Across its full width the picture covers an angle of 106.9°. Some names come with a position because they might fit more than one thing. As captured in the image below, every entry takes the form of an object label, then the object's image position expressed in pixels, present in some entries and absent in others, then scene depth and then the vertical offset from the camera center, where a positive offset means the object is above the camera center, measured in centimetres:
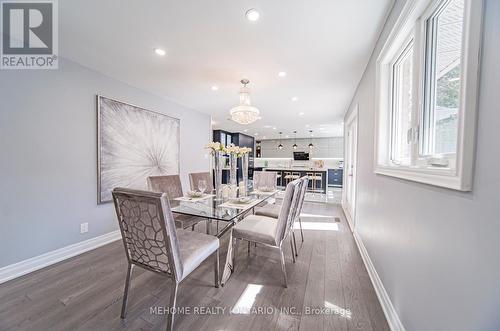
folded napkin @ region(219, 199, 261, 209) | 194 -48
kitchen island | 655 -52
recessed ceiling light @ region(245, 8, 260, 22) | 146 +118
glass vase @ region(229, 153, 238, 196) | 260 -14
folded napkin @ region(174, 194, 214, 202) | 226 -48
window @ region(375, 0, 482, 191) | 70 +41
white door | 389 -8
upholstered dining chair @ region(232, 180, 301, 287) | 168 -69
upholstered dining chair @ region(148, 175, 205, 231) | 229 -39
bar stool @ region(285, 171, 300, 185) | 684 -53
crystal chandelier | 257 +69
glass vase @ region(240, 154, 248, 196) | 277 -8
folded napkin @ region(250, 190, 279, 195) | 260 -45
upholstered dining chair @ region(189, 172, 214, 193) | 288 -33
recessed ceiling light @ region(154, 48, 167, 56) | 200 +118
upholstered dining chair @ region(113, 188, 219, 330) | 116 -54
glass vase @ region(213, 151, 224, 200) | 239 -16
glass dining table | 172 -50
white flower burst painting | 256 +21
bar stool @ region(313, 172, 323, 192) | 651 -61
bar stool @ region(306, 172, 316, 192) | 654 -71
